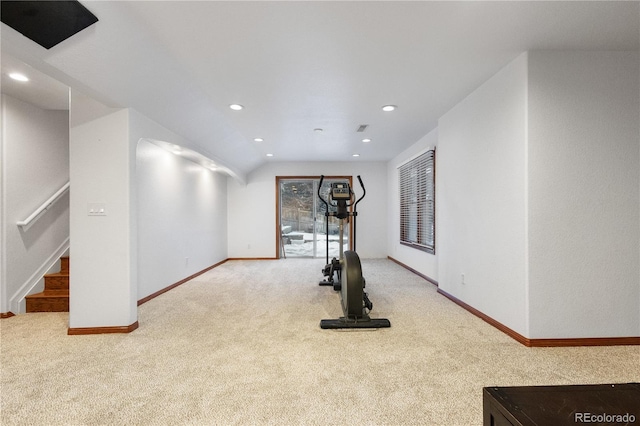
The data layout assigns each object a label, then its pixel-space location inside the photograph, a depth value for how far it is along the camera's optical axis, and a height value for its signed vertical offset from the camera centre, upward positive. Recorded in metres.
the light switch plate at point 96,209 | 2.84 +0.05
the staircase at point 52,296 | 3.53 -0.98
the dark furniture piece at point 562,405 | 0.86 -0.60
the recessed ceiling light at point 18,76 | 2.88 +1.34
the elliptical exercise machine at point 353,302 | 2.94 -0.92
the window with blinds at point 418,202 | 5.02 +0.20
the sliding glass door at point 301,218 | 7.61 -0.13
